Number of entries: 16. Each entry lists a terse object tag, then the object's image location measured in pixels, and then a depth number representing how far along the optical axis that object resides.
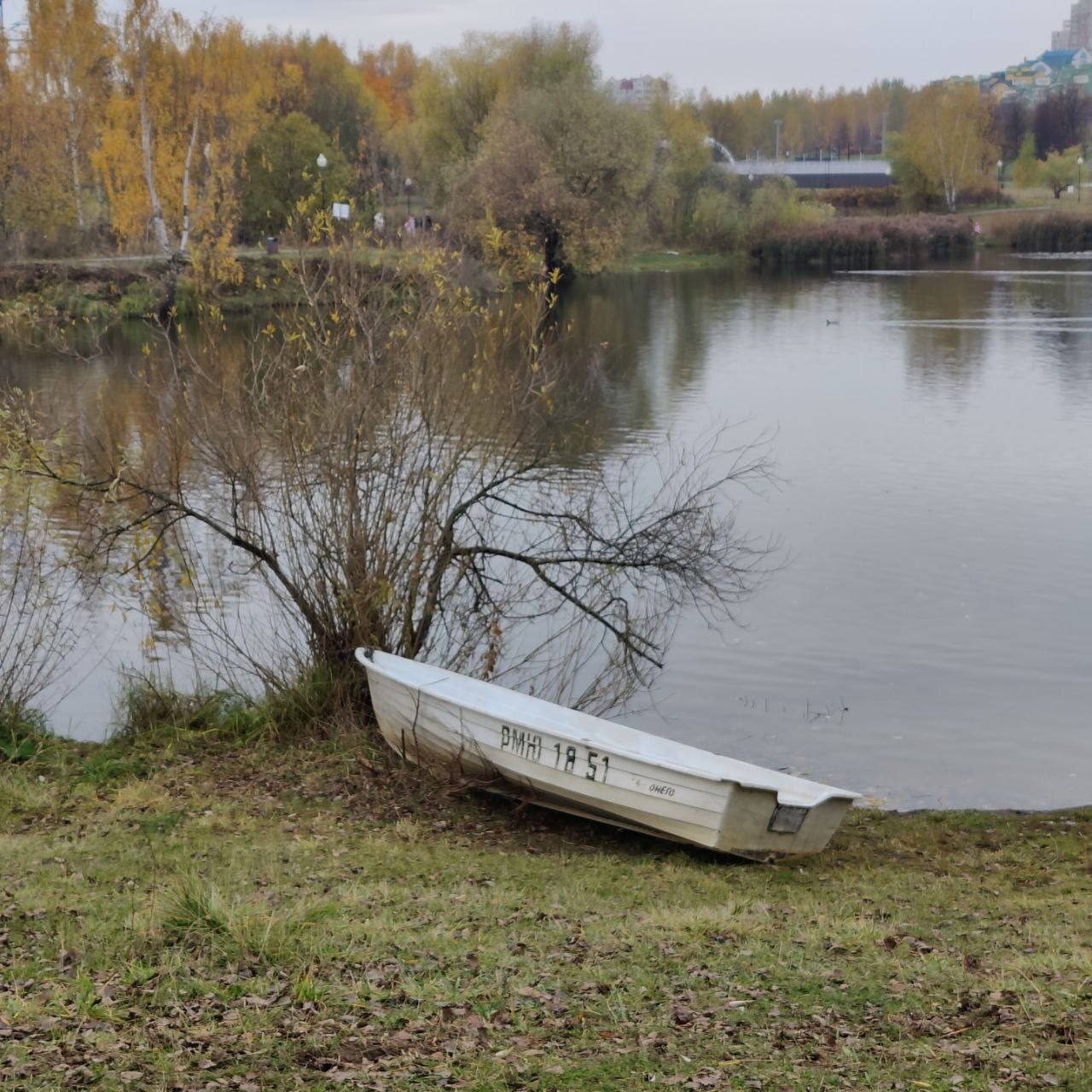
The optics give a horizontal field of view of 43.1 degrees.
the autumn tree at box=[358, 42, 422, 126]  116.46
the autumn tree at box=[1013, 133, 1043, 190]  118.94
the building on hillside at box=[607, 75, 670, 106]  66.70
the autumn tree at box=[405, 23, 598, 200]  65.50
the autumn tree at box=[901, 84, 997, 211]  100.94
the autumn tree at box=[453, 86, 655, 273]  53.28
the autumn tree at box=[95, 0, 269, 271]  44.94
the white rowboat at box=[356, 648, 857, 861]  10.12
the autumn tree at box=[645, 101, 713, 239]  70.19
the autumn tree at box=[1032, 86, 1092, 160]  152.25
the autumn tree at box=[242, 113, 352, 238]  56.38
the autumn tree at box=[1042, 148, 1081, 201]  112.31
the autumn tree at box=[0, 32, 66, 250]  49.94
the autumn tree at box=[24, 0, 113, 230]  46.09
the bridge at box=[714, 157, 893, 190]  114.31
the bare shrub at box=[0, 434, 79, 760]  12.61
